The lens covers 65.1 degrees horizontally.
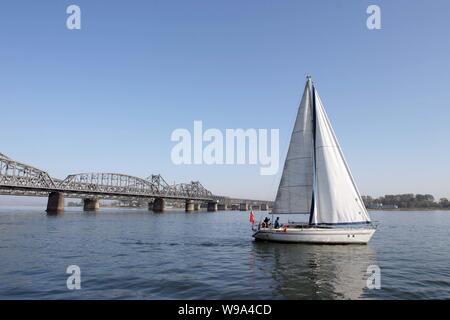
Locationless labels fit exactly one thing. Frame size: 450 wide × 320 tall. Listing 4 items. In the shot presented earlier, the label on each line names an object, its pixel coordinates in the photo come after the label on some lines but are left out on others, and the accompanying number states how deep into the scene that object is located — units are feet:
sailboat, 134.72
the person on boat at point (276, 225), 143.74
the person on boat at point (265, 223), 146.51
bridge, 461.78
